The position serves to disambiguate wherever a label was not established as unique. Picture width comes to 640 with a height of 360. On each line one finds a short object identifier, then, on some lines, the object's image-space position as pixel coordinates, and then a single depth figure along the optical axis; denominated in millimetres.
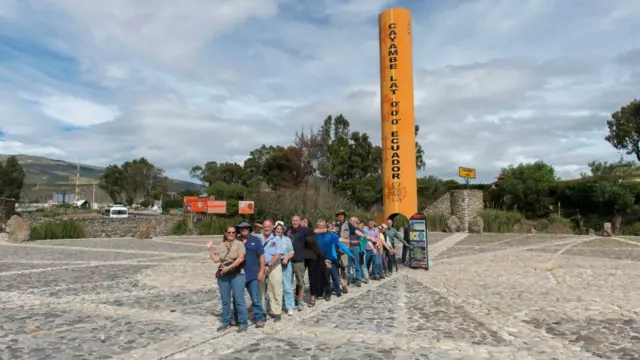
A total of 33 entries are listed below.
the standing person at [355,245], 9516
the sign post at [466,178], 28681
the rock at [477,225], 25642
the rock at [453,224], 27406
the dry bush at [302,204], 24719
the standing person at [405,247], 13349
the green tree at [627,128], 41906
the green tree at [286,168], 47469
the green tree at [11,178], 59244
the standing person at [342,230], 9305
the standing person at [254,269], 6031
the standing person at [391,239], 11602
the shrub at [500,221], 26641
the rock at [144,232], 24219
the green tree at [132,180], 80000
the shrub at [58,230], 22969
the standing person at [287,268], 6740
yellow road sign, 32500
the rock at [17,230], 21188
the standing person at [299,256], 7336
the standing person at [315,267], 7480
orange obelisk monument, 17578
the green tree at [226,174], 64500
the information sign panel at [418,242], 12219
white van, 40375
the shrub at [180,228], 27531
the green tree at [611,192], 29656
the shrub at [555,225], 26781
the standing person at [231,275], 5906
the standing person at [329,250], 8070
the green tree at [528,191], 33250
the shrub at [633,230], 24683
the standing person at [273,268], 6539
